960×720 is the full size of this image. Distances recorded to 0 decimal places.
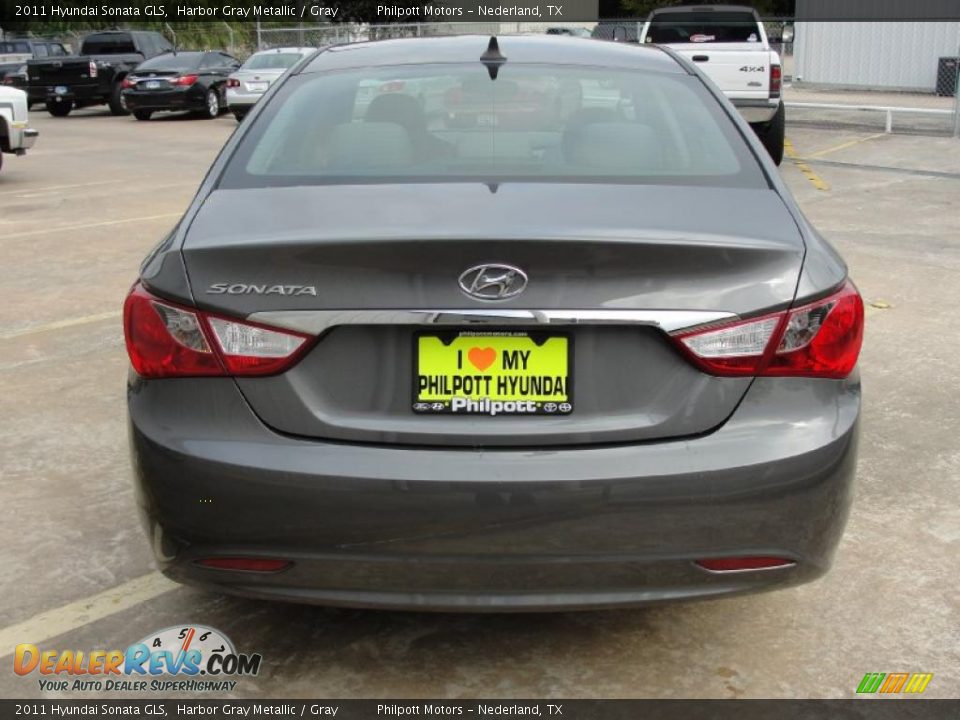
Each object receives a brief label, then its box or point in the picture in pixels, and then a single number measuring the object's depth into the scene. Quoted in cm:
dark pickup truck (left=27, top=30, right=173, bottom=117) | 2638
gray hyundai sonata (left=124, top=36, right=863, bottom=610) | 263
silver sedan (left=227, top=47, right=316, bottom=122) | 2311
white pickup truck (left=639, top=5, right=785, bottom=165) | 1481
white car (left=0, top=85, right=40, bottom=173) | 1323
